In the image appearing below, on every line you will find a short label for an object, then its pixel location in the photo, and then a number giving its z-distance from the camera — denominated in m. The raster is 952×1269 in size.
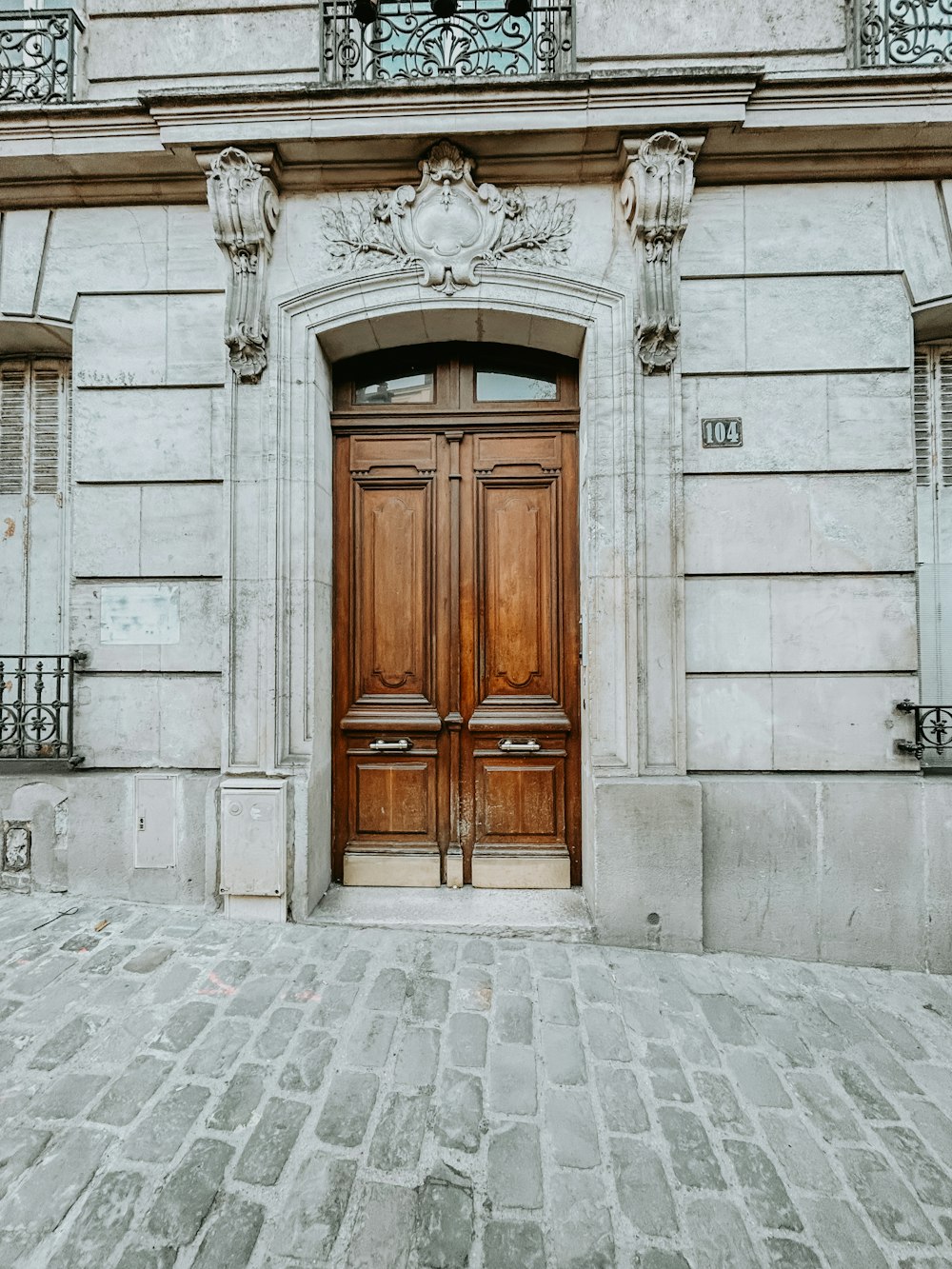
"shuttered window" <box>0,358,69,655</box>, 4.78
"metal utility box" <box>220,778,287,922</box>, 3.99
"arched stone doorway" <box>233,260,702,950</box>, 3.98
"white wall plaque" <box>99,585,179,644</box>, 4.31
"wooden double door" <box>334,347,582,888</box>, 4.50
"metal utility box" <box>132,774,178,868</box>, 4.18
